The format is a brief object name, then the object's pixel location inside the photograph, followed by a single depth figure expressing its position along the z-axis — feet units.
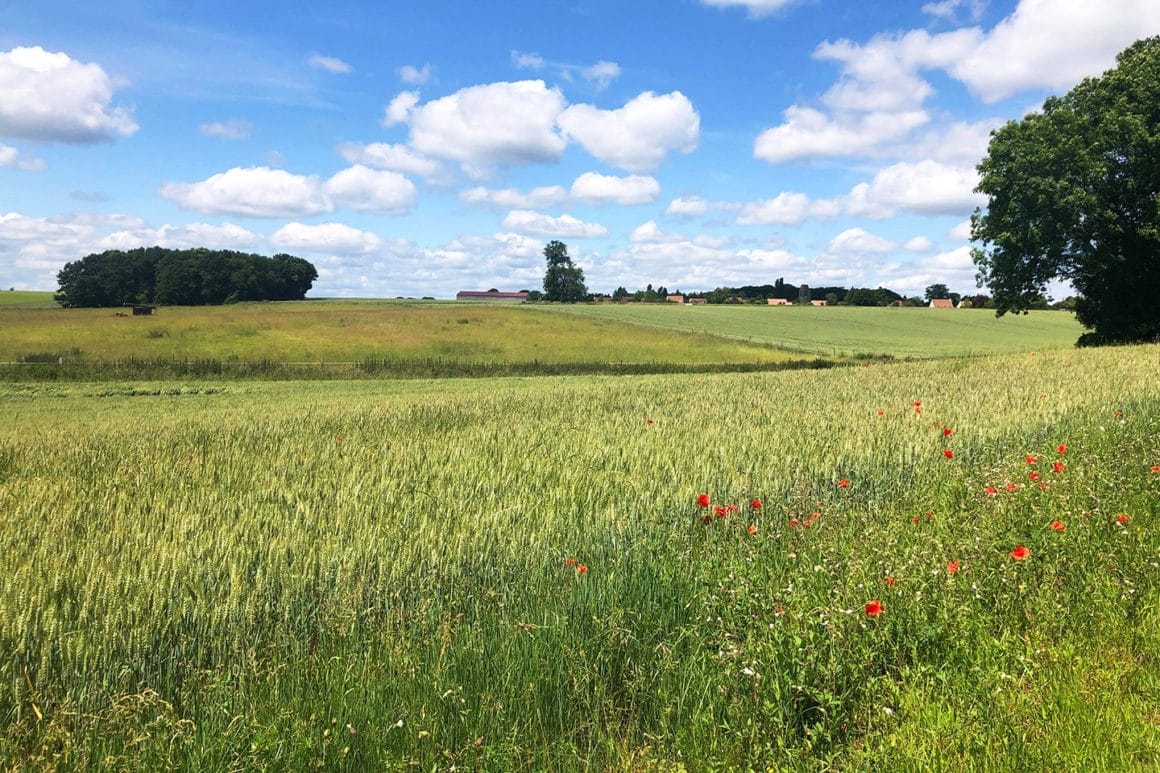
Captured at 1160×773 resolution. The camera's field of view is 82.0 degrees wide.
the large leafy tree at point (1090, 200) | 105.29
